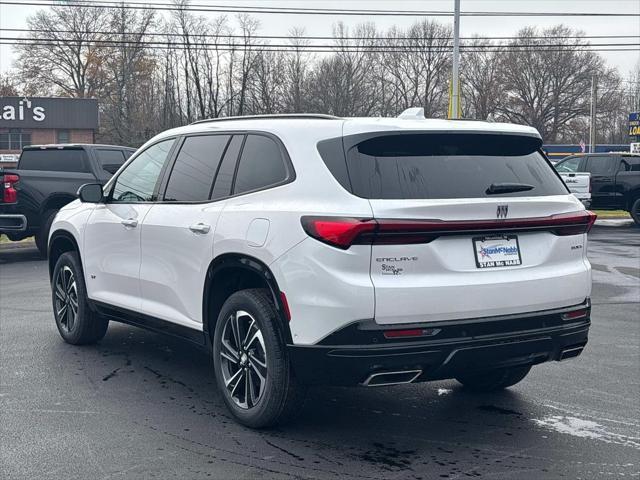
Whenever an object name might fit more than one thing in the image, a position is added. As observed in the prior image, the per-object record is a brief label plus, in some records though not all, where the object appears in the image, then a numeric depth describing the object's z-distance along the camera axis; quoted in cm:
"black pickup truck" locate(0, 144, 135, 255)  1439
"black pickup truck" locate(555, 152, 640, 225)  2408
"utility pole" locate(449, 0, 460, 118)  2683
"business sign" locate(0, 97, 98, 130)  6216
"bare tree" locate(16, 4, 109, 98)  7100
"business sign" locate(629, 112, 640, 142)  5238
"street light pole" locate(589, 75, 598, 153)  7162
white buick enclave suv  437
